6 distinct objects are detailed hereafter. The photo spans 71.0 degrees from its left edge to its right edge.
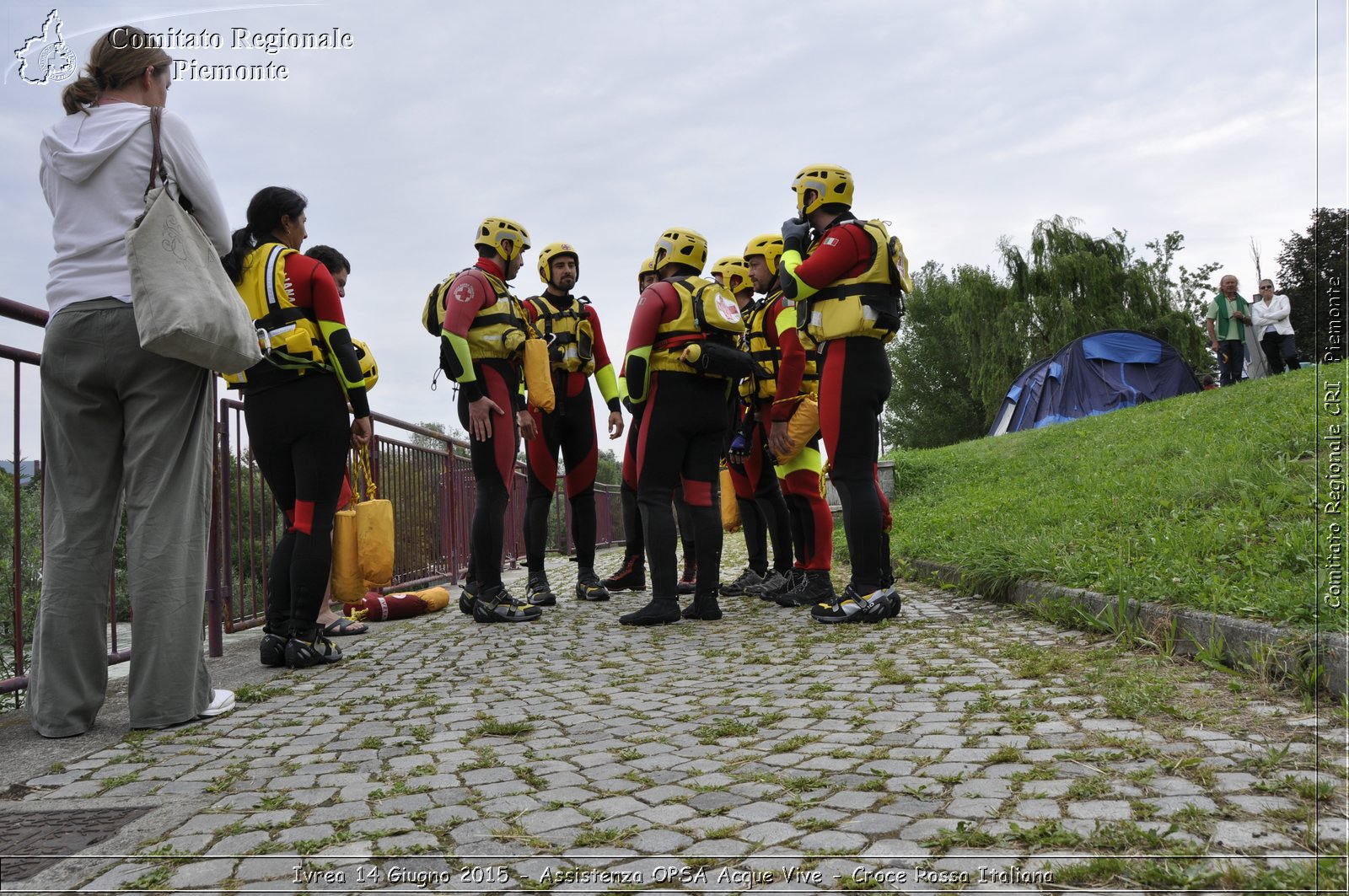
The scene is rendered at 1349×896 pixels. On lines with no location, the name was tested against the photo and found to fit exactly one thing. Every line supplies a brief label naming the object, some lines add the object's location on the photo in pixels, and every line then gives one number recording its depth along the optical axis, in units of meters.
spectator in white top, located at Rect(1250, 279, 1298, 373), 15.71
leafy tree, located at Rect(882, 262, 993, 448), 52.19
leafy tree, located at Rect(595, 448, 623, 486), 36.97
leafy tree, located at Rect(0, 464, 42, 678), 3.77
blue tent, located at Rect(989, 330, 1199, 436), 22.77
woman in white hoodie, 3.33
